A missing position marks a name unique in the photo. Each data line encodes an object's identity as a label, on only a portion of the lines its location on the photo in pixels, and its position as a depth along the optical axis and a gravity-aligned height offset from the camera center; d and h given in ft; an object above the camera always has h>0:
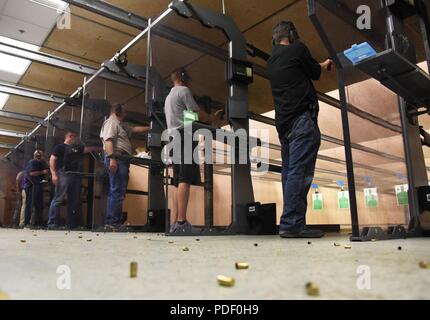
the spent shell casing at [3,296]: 1.61 -0.31
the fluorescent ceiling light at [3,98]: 19.85 +7.25
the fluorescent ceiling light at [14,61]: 14.11 +7.28
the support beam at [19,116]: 22.08 +6.93
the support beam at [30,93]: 17.92 +6.85
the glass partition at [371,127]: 6.17 +1.84
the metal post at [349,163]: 5.58 +0.96
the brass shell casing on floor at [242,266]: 2.54 -0.29
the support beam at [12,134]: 26.58 +6.95
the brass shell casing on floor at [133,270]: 2.21 -0.26
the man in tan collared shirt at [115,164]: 13.21 +2.30
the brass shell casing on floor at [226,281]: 1.89 -0.29
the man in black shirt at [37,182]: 22.33 +2.84
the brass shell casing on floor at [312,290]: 1.68 -0.31
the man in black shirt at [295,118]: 6.81 +2.13
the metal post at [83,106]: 16.75 +5.69
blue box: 5.08 +2.41
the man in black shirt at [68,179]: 17.63 +2.37
